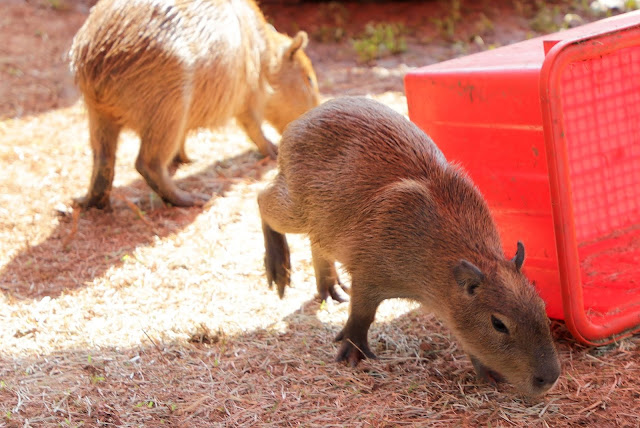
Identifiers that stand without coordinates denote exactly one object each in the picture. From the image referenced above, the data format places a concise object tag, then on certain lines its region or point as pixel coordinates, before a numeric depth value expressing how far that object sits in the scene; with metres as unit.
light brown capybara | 4.98
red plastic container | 3.29
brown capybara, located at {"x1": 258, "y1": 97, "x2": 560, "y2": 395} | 2.93
